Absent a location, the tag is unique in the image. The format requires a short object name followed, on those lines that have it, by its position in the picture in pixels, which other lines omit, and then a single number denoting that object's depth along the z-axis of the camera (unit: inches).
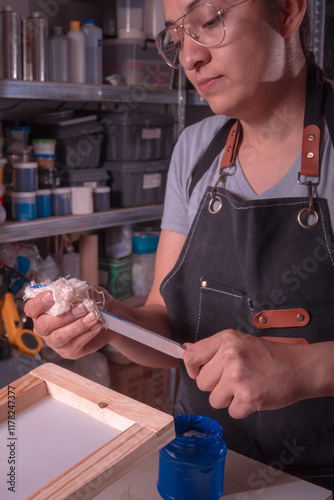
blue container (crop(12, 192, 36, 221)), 80.1
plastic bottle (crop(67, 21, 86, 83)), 86.4
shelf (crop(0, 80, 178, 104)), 74.9
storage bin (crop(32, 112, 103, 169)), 87.8
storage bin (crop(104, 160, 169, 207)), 96.1
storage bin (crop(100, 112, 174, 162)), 94.2
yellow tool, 74.9
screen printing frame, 25.9
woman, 34.7
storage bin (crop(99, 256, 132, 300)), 99.6
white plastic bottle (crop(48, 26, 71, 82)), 82.9
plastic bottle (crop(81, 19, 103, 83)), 88.9
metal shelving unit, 76.4
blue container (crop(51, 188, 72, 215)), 86.0
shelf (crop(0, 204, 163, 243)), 77.6
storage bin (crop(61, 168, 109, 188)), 89.2
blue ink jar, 31.9
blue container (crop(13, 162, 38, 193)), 80.1
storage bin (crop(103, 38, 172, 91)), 95.4
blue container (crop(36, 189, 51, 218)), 83.6
